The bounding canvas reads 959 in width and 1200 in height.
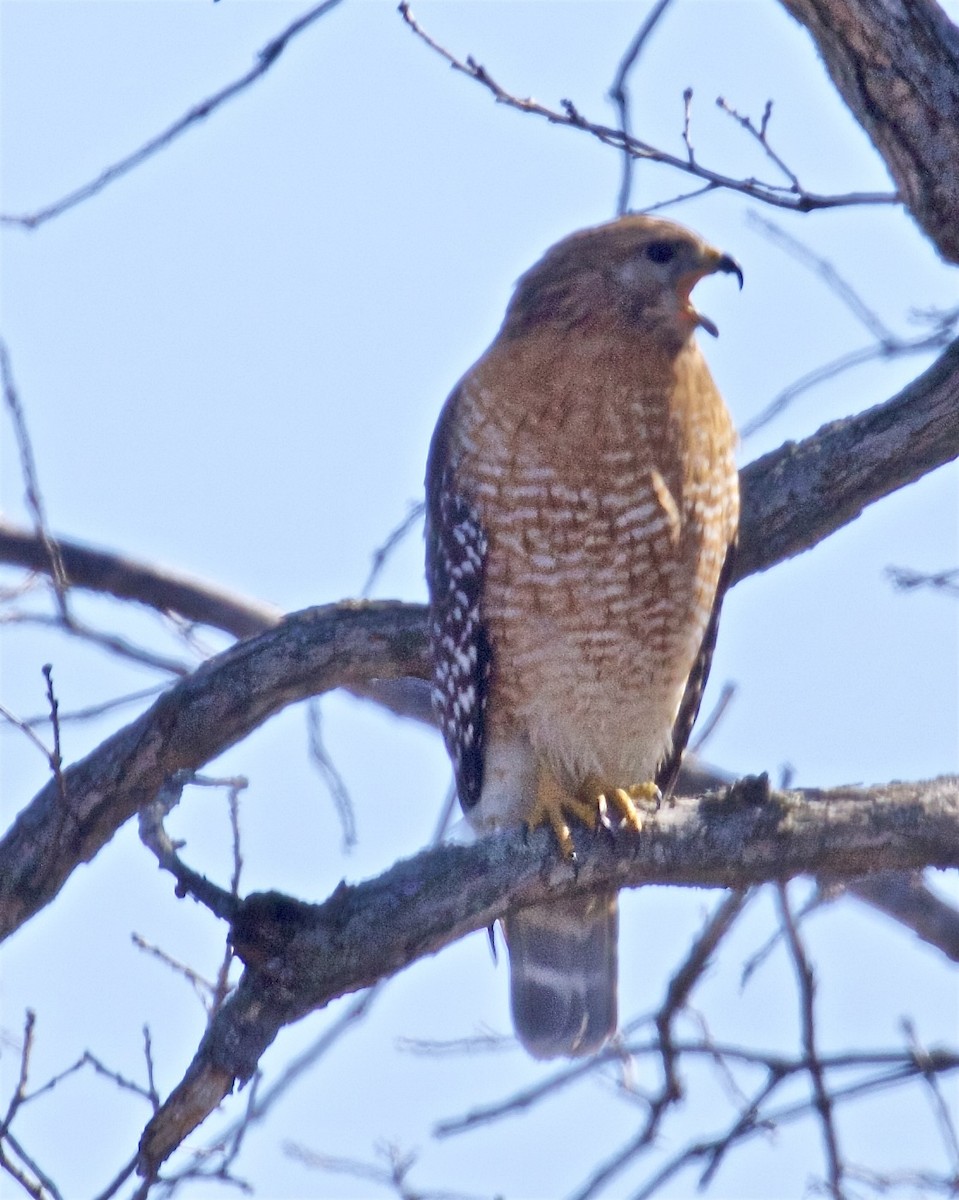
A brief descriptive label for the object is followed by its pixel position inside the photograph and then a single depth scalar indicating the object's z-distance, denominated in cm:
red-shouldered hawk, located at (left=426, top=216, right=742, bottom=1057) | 1041
